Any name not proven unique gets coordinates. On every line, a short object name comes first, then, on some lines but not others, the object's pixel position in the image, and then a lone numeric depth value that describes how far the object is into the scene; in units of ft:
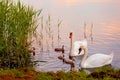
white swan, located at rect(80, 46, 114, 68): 39.37
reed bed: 34.01
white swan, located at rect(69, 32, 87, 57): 44.42
